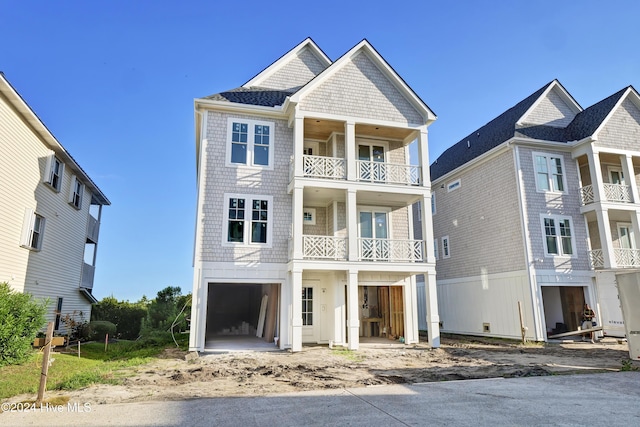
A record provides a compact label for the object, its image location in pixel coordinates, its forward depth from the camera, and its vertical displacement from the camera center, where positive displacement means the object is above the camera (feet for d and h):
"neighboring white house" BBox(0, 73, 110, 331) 42.98 +11.38
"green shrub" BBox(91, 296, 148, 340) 73.67 -3.04
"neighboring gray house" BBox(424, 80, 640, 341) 54.65 +12.21
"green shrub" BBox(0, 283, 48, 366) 30.86 -1.96
